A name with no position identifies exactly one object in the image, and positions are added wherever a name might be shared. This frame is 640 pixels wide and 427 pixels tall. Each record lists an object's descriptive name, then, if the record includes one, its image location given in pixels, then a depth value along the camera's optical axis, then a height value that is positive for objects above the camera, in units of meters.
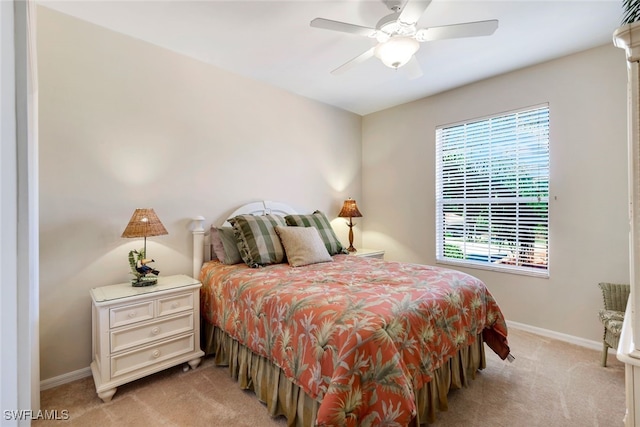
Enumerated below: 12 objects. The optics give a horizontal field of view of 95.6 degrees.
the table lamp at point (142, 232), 2.13 -0.15
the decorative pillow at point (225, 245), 2.59 -0.30
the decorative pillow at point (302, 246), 2.58 -0.31
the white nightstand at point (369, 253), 3.55 -0.51
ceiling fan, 1.76 +1.16
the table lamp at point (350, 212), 3.86 +0.00
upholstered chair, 2.11 -0.77
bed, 1.27 -0.67
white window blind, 2.93 +0.23
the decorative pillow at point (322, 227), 3.08 -0.16
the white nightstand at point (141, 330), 1.86 -0.83
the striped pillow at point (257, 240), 2.51 -0.26
